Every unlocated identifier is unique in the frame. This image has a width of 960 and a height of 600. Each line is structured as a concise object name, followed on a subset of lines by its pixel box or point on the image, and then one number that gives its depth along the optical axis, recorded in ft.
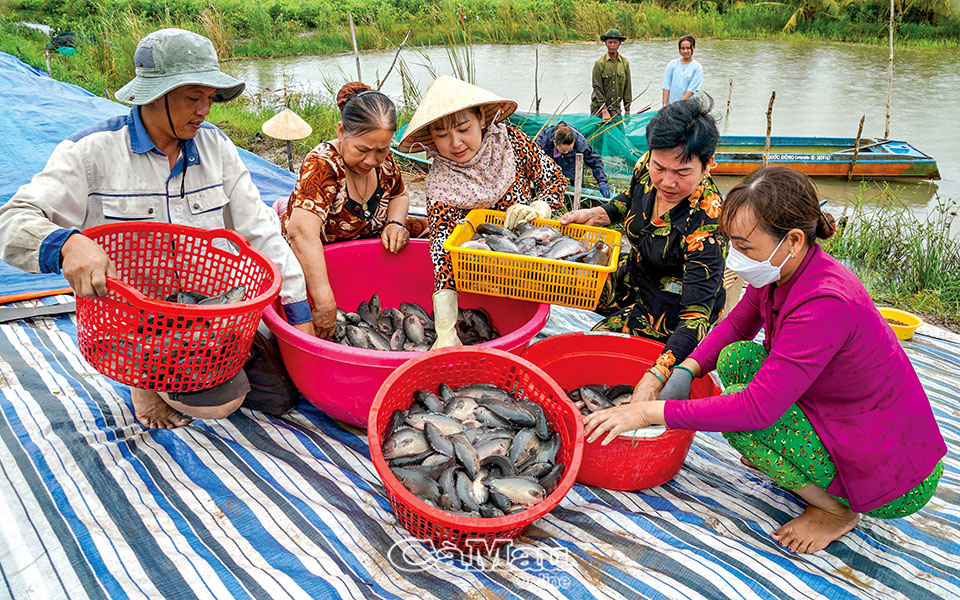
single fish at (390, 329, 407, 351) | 9.45
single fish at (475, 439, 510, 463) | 7.08
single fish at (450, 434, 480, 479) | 6.88
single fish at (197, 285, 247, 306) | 7.47
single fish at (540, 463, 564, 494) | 6.64
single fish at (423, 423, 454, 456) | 7.02
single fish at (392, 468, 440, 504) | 6.59
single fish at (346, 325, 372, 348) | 9.34
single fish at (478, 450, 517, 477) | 6.83
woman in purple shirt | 6.11
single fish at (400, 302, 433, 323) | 10.59
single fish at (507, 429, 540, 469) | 7.04
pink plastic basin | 7.71
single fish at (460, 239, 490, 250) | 8.50
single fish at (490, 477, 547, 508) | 6.46
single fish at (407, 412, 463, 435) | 7.24
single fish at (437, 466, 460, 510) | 6.48
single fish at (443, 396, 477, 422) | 7.48
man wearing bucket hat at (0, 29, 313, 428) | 6.24
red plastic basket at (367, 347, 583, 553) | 5.96
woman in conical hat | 9.36
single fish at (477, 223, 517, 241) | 9.22
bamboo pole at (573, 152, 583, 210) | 18.02
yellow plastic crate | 8.09
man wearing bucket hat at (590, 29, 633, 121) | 33.35
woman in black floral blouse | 7.92
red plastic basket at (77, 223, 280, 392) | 6.43
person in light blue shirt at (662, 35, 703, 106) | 31.19
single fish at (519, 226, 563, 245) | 9.06
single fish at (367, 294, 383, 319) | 10.54
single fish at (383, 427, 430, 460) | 6.95
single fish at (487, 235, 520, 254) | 8.66
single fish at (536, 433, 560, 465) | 6.98
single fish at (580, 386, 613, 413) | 8.66
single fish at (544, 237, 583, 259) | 8.47
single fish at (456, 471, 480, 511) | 6.43
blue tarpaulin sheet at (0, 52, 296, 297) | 11.66
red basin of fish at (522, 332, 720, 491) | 7.46
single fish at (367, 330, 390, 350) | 9.39
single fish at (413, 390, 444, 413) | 7.48
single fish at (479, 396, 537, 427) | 7.29
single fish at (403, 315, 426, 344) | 9.78
